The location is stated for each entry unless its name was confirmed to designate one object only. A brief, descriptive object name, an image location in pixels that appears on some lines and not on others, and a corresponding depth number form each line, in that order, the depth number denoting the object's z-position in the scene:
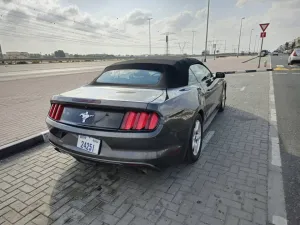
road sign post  16.07
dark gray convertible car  2.25
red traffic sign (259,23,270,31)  16.03
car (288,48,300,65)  19.06
